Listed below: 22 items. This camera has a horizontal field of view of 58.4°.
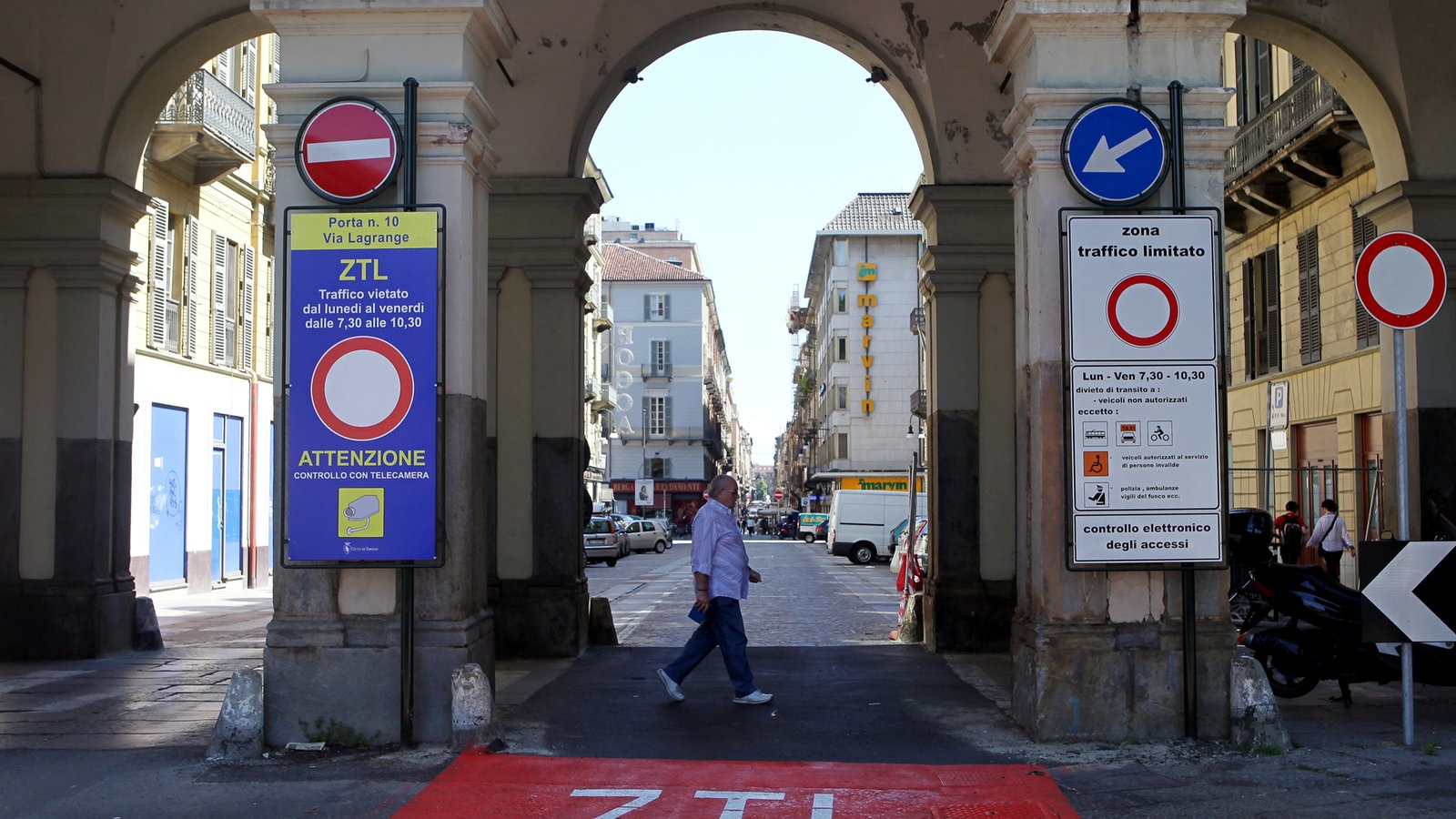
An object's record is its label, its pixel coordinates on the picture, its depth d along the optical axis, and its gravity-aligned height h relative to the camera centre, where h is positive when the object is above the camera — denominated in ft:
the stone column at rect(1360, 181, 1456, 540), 39.19 +2.67
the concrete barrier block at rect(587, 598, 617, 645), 43.62 -5.10
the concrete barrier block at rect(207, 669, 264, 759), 24.58 -4.67
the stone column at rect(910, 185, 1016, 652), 42.68 +2.59
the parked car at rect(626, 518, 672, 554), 169.76 -8.30
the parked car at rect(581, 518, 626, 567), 133.28 -7.01
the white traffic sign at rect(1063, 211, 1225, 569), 25.54 +1.47
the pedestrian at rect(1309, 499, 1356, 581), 60.49 -3.32
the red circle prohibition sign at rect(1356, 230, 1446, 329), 25.95 +3.70
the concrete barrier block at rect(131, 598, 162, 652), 43.78 -5.10
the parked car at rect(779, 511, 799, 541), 247.31 -10.72
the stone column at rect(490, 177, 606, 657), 41.47 +3.03
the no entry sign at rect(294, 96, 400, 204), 26.04 +6.55
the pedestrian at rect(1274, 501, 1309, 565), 60.13 -3.14
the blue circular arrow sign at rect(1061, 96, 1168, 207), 25.94 +6.33
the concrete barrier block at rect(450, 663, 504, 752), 25.02 -4.58
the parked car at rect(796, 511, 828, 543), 207.31 -8.32
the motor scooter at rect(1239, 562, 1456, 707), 28.71 -4.09
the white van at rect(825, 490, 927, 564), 130.31 -5.15
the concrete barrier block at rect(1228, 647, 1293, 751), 24.77 -4.70
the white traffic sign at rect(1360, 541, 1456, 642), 25.59 -2.45
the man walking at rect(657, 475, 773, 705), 30.78 -2.88
